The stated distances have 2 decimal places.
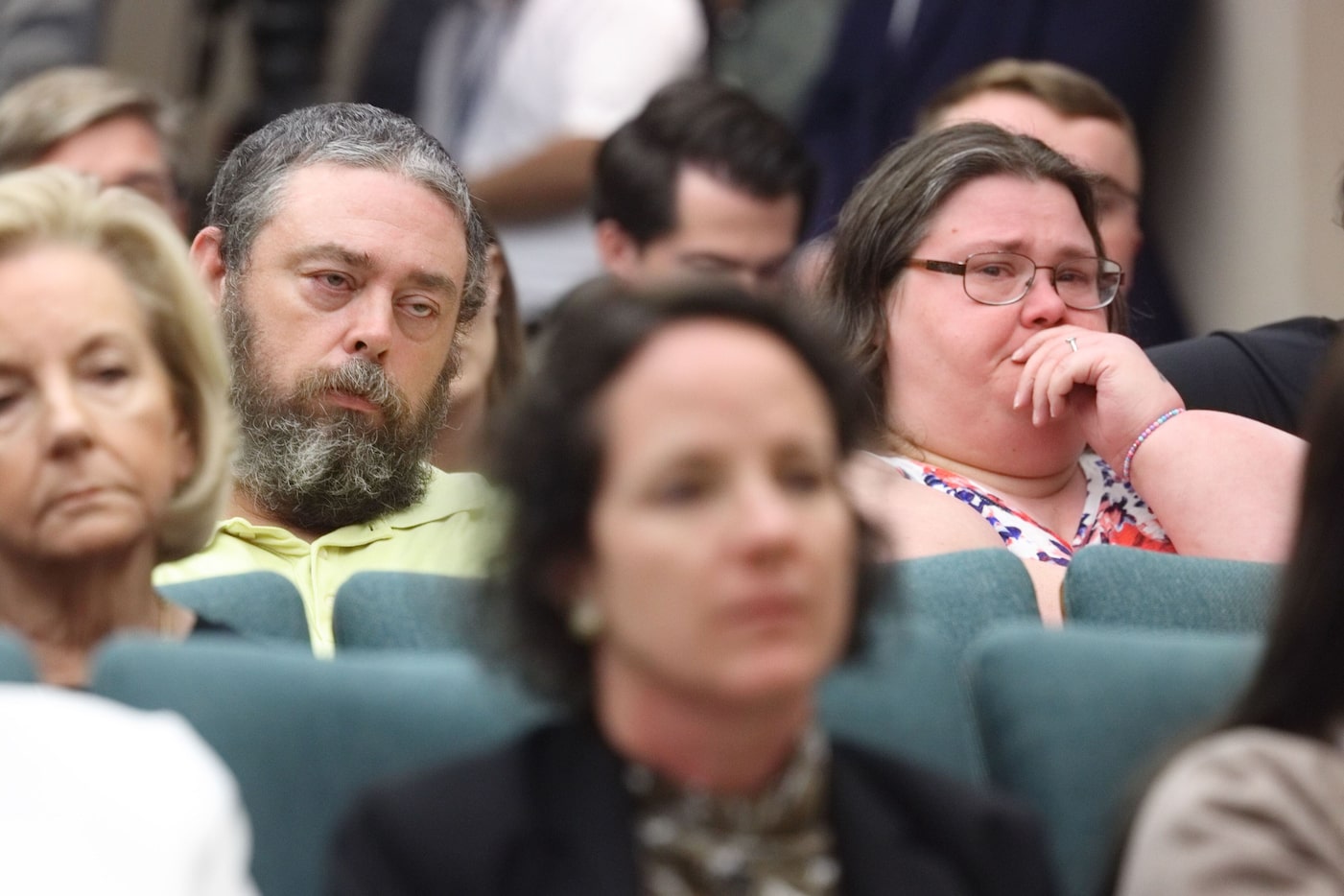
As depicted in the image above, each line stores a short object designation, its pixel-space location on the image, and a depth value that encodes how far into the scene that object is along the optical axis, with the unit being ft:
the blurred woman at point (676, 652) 14.90
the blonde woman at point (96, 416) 15.44
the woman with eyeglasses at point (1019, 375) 16.44
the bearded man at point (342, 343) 16.53
